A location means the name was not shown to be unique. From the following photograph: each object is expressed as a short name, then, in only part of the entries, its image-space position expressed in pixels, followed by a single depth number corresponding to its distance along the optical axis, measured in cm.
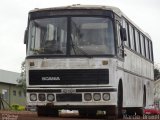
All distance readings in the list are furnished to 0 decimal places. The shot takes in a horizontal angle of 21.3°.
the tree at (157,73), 7200
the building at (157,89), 7160
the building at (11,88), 6016
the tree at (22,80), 5848
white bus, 1158
